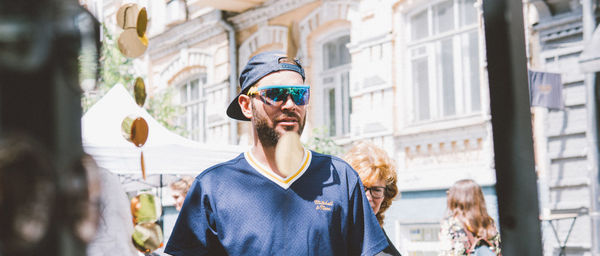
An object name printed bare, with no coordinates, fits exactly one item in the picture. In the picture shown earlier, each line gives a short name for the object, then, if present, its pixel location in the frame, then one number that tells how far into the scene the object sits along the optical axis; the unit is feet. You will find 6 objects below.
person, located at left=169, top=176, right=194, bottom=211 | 18.65
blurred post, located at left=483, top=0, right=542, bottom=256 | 2.88
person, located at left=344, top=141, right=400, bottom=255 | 9.05
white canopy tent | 15.24
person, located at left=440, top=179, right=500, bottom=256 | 12.89
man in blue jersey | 5.47
